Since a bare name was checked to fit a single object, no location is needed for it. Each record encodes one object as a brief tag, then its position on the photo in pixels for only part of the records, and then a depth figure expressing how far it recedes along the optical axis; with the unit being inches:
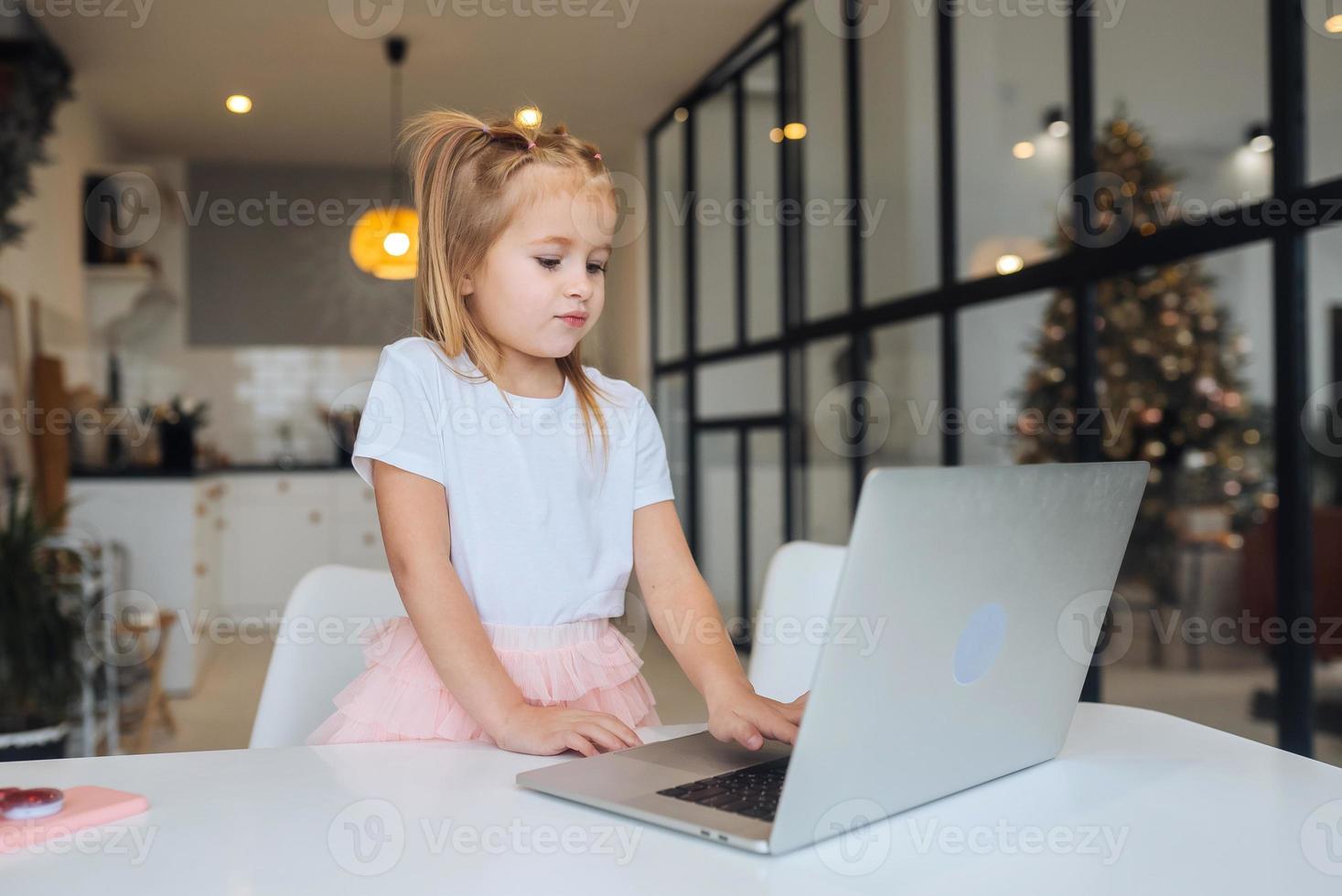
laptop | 23.2
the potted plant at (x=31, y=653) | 103.7
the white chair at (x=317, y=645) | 42.1
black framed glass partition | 80.7
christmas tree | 87.3
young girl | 38.2
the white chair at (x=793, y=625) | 50.0
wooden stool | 134.8
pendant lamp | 171.0
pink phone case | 24.9
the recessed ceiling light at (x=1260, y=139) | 81.6
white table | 22.4
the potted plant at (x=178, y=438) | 184.1
